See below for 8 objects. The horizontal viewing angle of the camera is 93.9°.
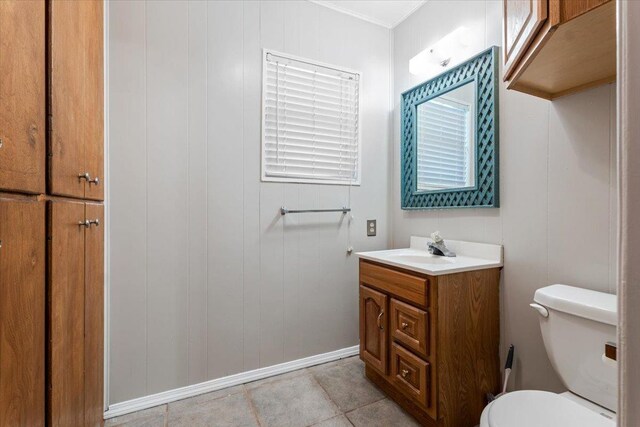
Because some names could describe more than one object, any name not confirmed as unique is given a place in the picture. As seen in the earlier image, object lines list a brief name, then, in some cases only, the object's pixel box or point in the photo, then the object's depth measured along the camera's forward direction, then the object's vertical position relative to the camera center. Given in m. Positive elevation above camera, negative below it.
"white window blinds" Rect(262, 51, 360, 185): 1.94 +0.63
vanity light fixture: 1.72 +0.97
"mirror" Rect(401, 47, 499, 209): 1.59 +0.45
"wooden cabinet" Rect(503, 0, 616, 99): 0.83 +0.54
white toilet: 0.97 -0.56
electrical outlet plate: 2.27 -0.11
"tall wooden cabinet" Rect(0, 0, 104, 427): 0.61 +0.01
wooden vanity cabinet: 1.36 -0.63
